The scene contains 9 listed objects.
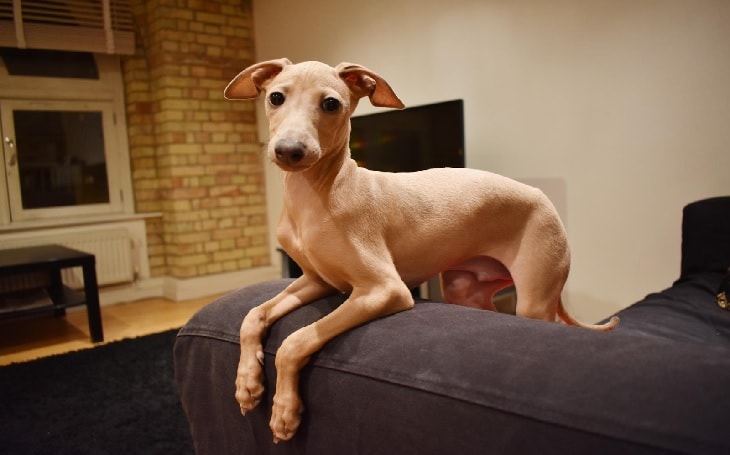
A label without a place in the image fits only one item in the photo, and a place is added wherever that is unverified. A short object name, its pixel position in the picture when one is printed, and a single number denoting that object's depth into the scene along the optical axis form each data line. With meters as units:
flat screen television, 2.92
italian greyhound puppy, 0.89
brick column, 4.47
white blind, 4.04
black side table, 3.16
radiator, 4.24
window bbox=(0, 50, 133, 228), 4.20
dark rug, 2.05
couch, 0.58
